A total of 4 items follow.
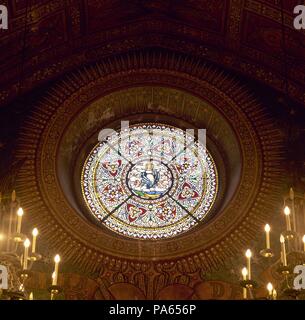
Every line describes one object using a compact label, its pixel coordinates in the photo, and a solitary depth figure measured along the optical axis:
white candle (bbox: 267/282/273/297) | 9.23
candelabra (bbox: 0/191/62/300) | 8.46
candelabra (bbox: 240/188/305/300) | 8.58
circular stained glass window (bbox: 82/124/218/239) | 12.51
